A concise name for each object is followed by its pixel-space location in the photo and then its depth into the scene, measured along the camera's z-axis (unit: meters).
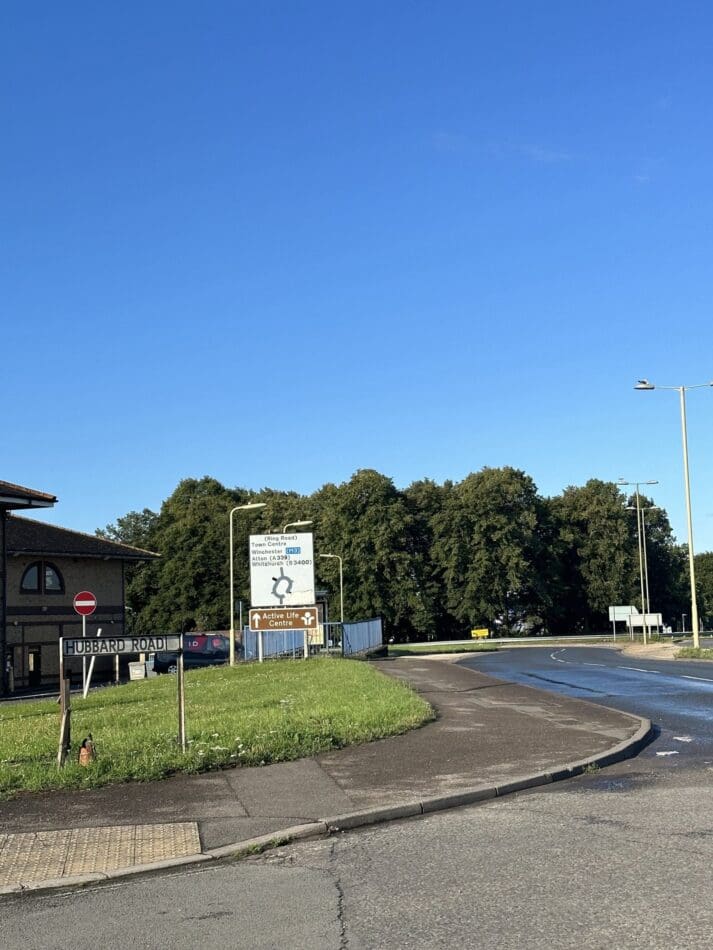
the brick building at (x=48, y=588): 49.44
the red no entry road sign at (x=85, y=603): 31.41
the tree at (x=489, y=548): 87.38
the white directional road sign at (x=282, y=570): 36.91
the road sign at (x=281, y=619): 34.47
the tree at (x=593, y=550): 91.81
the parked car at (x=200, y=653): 50.03
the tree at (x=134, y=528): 107.31
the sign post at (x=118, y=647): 11.27
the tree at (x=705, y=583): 128.62
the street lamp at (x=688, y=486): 39.69
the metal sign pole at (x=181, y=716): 11.82
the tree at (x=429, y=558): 89.12
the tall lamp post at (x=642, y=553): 62.27
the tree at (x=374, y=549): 86.94
